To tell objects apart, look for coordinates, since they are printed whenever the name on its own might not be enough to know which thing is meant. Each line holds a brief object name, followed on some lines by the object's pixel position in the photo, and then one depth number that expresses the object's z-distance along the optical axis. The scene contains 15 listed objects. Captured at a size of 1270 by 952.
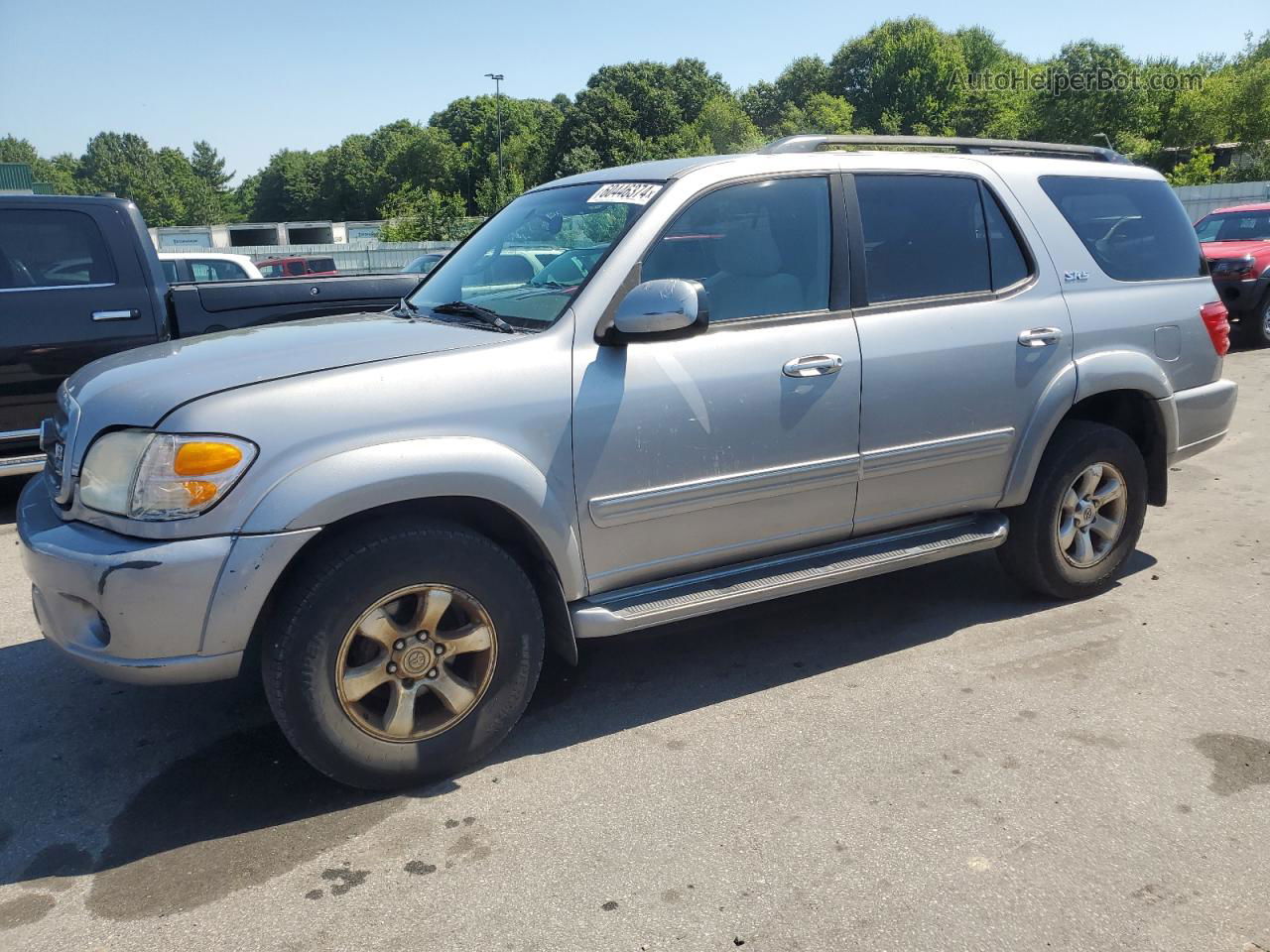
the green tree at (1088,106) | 53.41
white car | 11.60
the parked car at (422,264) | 12.45
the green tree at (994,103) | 71.25
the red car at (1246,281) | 12.55
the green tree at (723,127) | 84.12
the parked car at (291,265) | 26.28
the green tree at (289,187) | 112.38
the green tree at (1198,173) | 39.57
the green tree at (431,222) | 42.50
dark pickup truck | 6.14
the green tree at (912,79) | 86.44
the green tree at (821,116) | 79.50
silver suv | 2.80
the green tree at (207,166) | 151.50
